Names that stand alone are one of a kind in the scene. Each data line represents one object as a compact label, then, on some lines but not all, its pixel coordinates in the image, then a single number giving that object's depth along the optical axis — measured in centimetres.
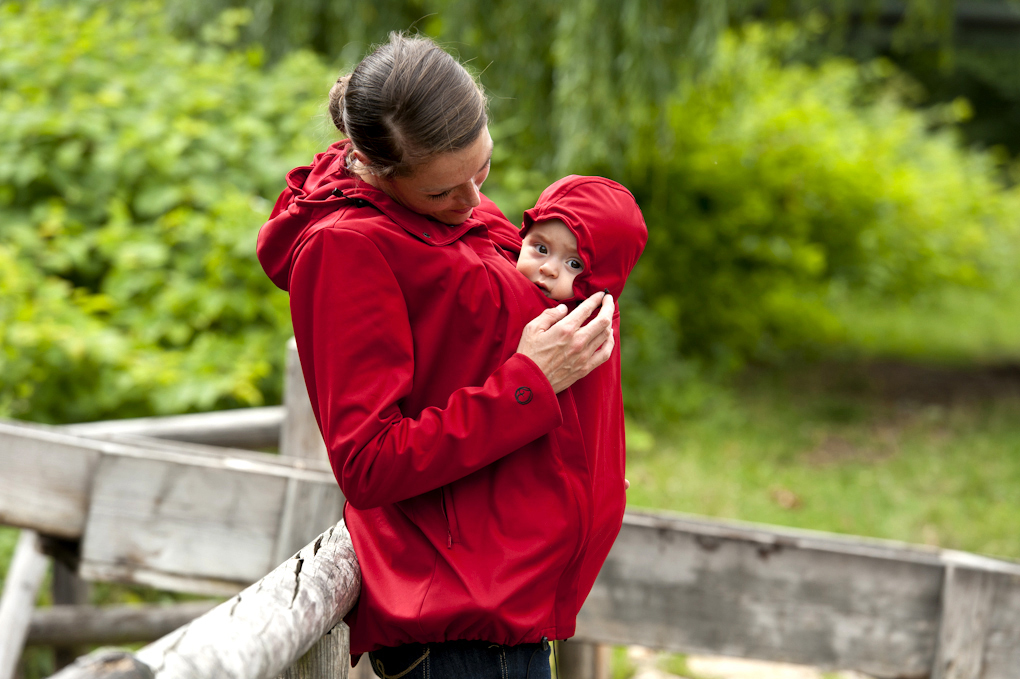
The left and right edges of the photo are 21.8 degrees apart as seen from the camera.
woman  344
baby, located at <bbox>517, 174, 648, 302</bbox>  355
